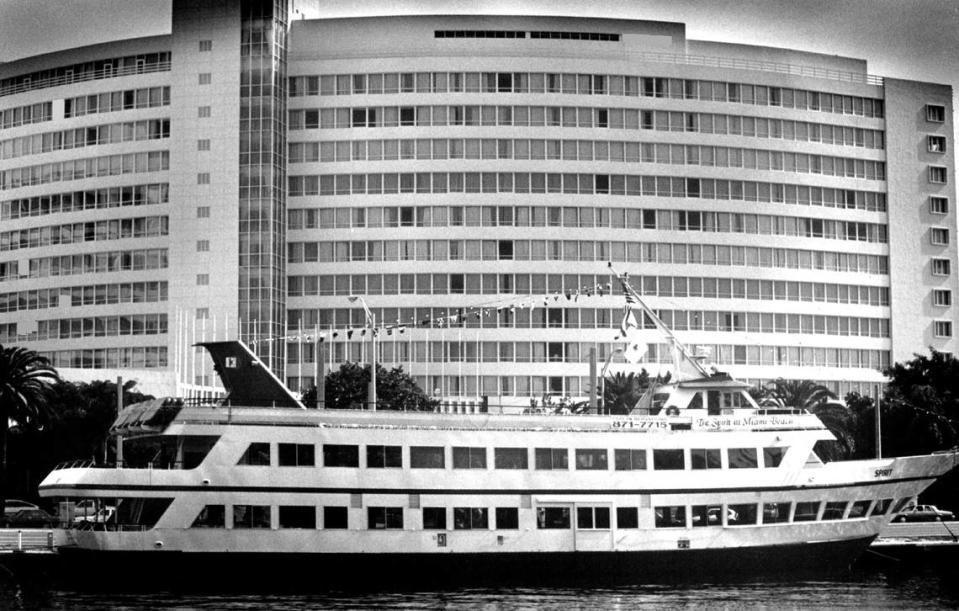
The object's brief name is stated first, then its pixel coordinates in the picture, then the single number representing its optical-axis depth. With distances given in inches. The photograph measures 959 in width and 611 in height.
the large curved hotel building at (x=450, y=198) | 4301.2
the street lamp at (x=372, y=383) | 2173.2
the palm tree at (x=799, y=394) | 3437.5
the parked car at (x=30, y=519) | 2625.5
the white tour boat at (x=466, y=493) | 1921.8
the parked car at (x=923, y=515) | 2728.8
